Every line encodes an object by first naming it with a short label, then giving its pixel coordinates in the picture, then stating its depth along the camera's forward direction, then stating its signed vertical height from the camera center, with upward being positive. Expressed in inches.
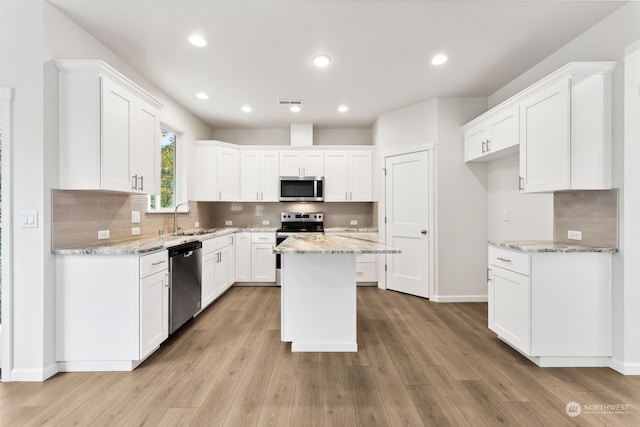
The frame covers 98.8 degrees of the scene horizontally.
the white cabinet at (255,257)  182.7 -29.5
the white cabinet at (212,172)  181.9 +27.5
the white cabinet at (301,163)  194.9 +35.4
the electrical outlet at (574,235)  96.7 -7.9
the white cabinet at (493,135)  111.6 +35.4
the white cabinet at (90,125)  83.8 +27.6
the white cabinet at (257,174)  195.6 +27.7
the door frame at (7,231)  79.3 -5.3
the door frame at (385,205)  152.4 +5.4
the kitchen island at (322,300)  97.0 -31.0
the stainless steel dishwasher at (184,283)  104.8 -29.1
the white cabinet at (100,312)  83.5 -30.5
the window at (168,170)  158.2 +25.9
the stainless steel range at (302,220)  201.6 -5.4
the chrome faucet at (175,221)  148.4 -4.6
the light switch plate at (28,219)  79.5 -1.8
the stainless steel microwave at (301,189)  191.3 +16.7
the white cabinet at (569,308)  85.9 -30.0
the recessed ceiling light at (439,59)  110.2 +62.9
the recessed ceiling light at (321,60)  109.7 +62.2
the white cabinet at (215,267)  135.9 -29.8
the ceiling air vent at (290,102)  154.6 +63.5
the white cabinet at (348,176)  193.3 +26.0
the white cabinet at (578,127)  84.7 +27.4
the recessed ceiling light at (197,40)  97.3 +62.2
